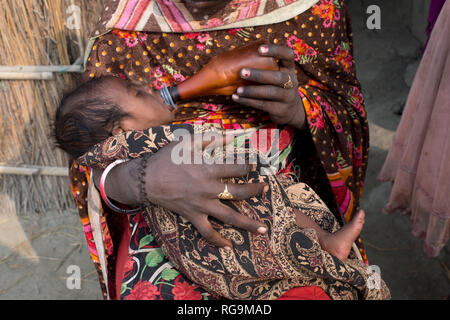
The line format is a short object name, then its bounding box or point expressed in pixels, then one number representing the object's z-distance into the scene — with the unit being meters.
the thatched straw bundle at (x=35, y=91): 2.40
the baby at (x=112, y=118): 1.28
